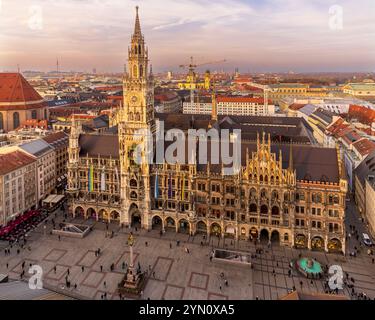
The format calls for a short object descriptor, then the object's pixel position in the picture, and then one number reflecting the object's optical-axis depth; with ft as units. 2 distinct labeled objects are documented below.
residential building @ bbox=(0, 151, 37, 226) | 336.49
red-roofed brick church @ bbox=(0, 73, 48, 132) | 644.27
